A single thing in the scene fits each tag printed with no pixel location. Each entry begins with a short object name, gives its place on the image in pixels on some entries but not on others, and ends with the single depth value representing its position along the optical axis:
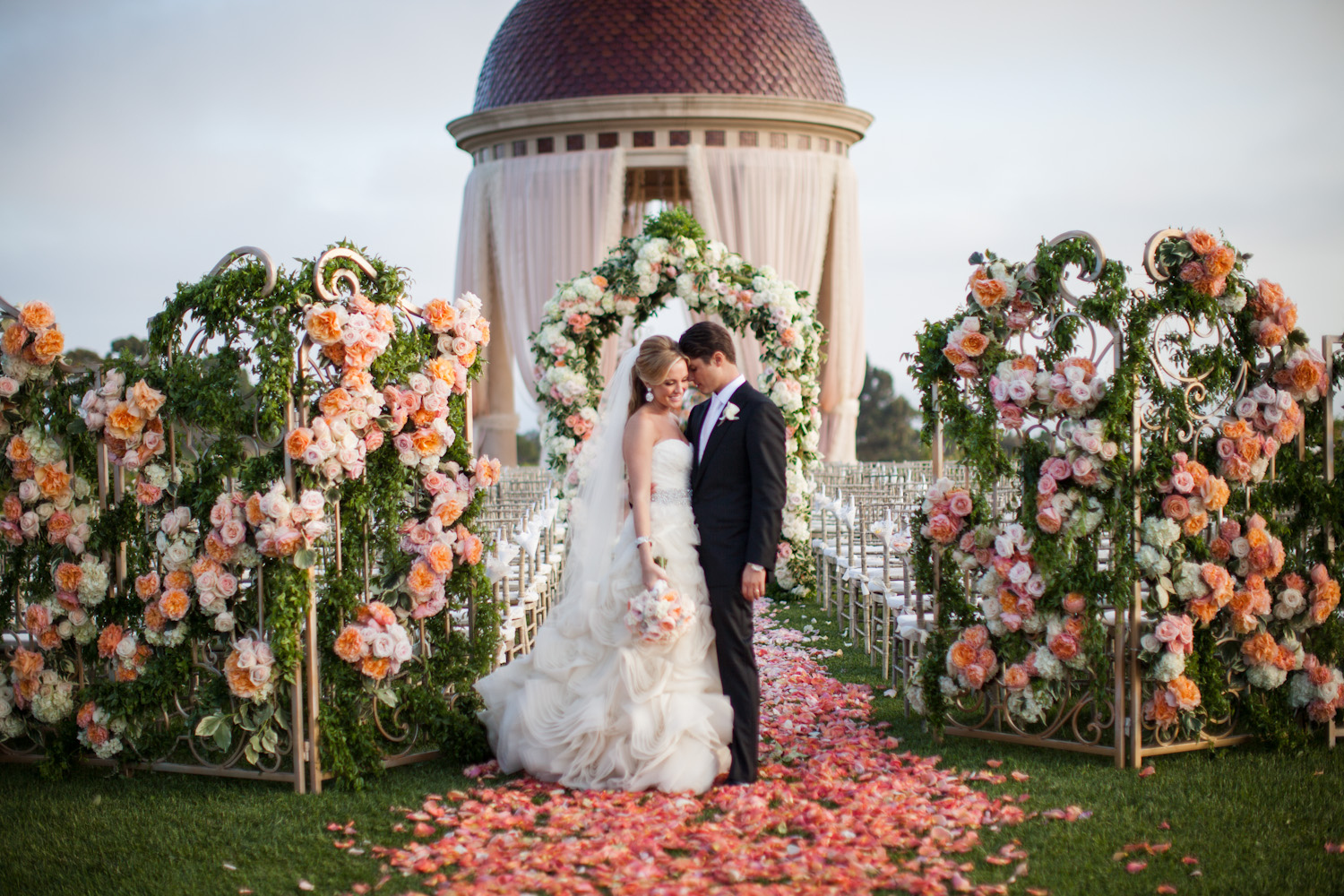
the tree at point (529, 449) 41.22
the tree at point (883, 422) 40.06
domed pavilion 22.47
